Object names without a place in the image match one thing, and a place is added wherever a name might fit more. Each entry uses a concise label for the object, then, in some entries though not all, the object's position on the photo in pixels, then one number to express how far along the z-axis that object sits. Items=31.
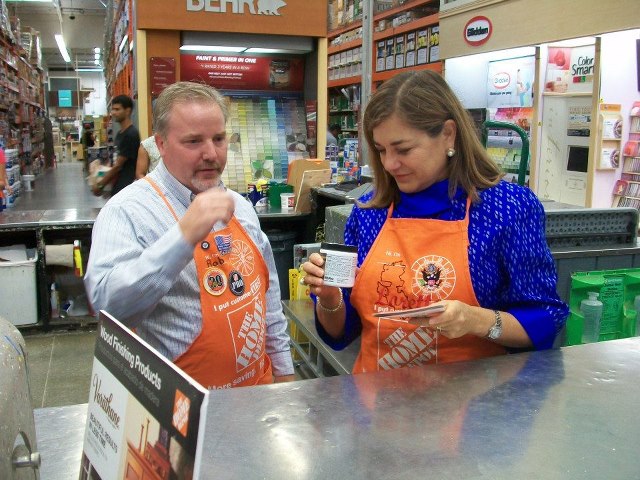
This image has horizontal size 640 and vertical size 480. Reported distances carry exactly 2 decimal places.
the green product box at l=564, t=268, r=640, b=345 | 2.78
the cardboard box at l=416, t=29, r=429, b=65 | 10.09
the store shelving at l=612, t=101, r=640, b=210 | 7.14
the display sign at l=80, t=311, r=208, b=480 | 0.66
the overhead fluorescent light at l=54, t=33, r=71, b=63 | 21.46
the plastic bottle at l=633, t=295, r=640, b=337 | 2.80
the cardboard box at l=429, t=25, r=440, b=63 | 9.70
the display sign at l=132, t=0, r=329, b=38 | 5.56
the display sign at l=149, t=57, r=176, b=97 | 5.66
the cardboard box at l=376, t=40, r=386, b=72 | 11.31
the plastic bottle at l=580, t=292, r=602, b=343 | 2.74
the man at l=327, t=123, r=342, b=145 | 13.85
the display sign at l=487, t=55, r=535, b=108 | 7.81
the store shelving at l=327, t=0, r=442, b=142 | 10.12
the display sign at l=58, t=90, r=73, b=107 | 36.38
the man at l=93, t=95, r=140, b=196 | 5.75
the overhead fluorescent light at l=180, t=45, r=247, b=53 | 5.95
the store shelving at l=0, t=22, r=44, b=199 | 11.81
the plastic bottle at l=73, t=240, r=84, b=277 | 4.83
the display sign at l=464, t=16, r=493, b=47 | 8.43
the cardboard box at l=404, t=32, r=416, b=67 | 10.45
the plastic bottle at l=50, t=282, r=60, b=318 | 5.28
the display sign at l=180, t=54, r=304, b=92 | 6.07
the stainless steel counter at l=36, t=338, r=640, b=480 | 1.08
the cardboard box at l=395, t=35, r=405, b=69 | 10.70
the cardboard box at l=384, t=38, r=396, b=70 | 10.95
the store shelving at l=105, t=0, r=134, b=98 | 7.04
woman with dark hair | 1.64
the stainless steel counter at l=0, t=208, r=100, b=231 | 4.92
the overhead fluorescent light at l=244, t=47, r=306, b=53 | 6.08
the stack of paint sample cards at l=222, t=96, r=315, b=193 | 6.05
